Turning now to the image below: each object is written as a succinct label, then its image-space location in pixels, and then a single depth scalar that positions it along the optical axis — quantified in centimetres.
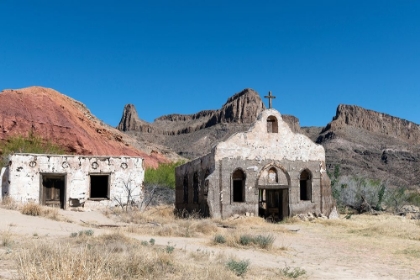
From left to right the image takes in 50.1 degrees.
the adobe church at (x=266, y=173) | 2183
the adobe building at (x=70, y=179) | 2342
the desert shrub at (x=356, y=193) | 3012
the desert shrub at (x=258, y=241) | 1237
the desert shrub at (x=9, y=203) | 1934
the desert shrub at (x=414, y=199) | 3665
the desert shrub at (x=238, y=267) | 813
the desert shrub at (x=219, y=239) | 1267
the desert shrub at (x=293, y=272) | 863
